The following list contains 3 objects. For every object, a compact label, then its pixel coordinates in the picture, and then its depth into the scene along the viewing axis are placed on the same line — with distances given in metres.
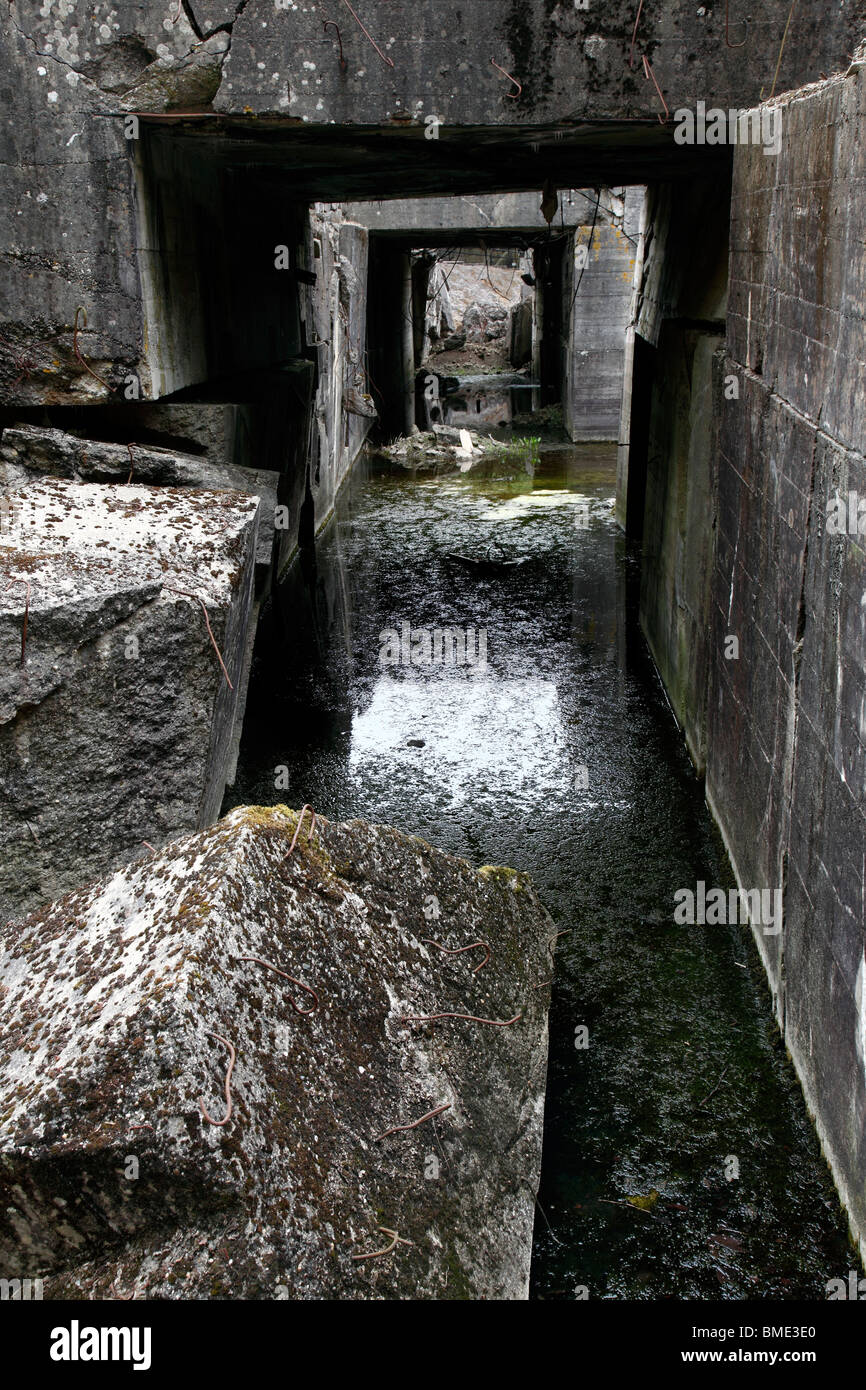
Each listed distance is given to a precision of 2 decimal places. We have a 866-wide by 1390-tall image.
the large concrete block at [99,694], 3.87
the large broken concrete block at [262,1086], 2.27
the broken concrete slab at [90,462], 5.09
